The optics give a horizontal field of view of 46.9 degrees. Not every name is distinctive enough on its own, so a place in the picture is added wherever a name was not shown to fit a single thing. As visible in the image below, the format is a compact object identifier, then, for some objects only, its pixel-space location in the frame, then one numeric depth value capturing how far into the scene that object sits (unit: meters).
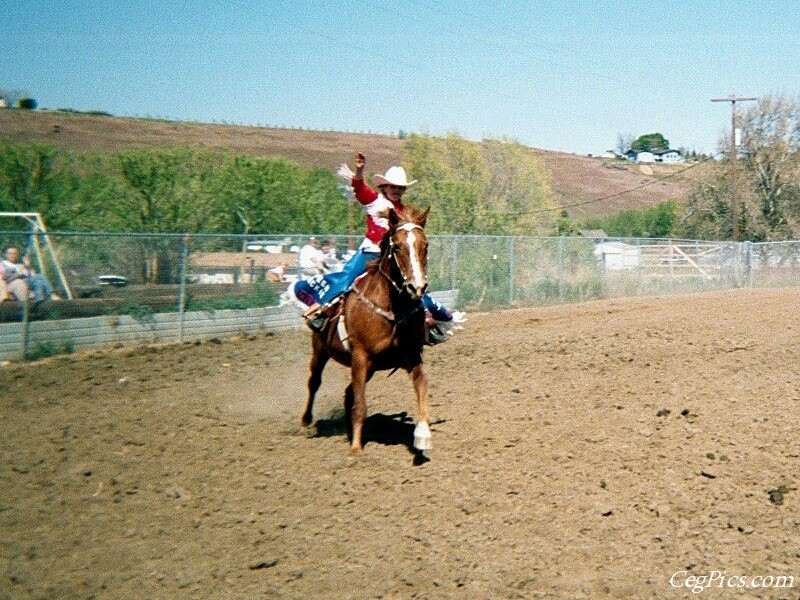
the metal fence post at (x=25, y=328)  14.73
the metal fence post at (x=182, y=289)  17.84
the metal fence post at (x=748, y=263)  37.97
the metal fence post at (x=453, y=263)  25.34
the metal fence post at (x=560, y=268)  29.17
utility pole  44.97
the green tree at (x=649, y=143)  156.88
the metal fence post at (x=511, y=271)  27.46
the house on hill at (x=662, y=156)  147.38
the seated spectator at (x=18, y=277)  14.75
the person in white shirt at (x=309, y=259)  20.55
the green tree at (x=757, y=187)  57.00
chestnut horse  8.35
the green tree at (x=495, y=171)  53.34
